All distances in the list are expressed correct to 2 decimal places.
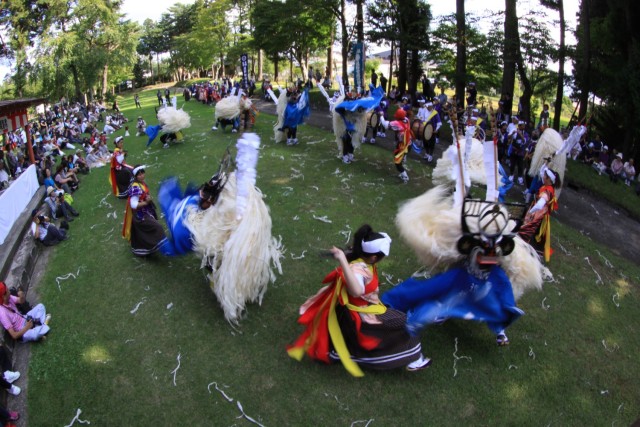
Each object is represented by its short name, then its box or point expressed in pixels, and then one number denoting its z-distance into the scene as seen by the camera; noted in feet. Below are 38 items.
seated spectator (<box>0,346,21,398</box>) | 14.82
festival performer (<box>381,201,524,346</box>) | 13.88
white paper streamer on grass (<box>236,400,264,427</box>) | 13.51
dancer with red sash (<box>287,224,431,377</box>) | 13.58
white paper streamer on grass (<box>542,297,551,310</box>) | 19.37
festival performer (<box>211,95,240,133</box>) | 50.29
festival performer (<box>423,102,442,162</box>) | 37.42
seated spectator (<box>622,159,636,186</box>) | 45.29
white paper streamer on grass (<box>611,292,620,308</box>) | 20.70
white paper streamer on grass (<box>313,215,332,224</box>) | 26.91
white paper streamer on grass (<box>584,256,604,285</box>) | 22.58
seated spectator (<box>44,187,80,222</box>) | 31.50
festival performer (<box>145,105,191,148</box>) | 48.26
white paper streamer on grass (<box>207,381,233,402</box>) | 14.34
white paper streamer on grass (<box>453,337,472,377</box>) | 15.24
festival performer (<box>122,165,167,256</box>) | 22.22
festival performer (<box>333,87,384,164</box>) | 34.42
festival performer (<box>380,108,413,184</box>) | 32.55
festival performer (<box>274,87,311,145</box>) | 43.04
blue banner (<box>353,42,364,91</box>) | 44.18
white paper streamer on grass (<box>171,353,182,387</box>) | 15.16
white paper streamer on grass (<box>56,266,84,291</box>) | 22.72
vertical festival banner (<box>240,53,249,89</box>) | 72.63
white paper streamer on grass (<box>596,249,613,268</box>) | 24.62
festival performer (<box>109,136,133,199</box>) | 32.76
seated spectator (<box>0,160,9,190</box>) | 38.01
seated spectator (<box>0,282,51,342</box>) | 17.37
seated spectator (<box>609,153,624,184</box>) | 43.85
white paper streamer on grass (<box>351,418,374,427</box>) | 13.37
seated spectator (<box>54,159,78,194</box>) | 38.03
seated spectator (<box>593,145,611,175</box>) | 46.24
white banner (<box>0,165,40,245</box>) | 28.17
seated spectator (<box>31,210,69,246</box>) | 26.78
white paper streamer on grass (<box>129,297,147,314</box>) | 19.18
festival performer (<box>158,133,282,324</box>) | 17.03
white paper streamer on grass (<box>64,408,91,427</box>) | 13.72
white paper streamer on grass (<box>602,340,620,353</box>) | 17.11
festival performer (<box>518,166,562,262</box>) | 20.88
